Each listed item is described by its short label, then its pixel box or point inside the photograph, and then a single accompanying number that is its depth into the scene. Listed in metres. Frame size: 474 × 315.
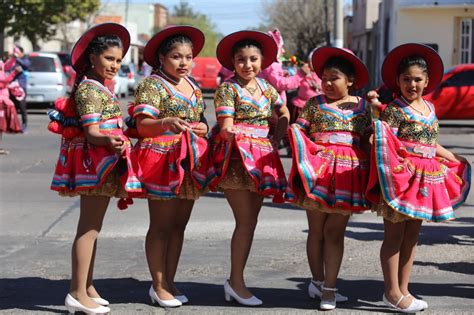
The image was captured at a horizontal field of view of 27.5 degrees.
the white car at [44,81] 28.23
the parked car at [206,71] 50.62
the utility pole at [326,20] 40.00
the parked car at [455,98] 22.53
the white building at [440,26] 35.12
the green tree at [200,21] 116.36
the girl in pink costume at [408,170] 5.91
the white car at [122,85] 38.16
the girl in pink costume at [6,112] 15.80
